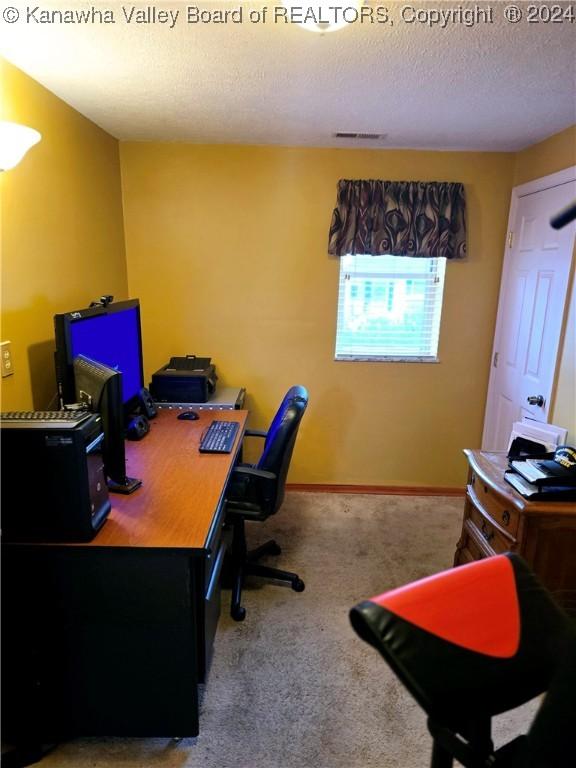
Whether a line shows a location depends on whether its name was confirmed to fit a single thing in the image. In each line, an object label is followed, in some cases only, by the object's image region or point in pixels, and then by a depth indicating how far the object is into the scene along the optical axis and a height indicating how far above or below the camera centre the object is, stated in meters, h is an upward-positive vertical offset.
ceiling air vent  2.52 +0.97
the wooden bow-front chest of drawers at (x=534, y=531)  1.72 -0.92
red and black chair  0.78 -0.66
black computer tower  1.21 -0.53
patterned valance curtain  2.81 +0.55
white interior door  2.32 -0.01
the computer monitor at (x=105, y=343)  1.66 -0.21
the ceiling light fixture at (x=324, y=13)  1.25 +0.85
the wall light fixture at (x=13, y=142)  1.38 +0.49
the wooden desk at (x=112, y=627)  1.32 -1.04
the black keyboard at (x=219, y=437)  2.01 -0.67
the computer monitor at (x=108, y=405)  1.49 -0.38
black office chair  1.96 -0.90
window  2.99 -0.03
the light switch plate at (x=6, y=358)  1.68 -0.25
